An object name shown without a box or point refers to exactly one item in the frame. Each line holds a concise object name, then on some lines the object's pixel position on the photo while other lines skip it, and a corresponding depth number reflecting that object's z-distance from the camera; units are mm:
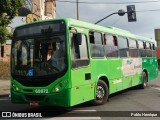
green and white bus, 9781
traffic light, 26788
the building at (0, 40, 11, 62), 41347
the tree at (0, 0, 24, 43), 16859
